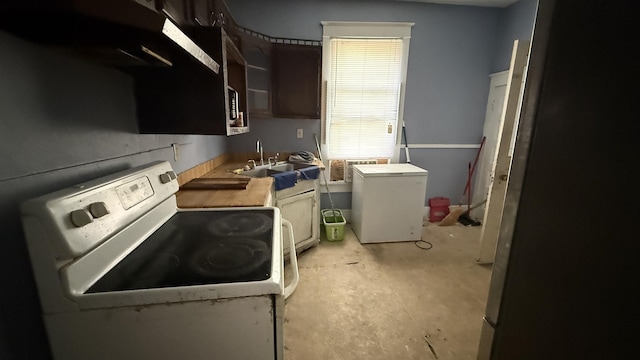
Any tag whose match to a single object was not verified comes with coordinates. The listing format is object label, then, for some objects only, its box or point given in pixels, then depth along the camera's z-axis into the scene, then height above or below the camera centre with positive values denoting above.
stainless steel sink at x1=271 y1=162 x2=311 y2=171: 2.91 -0.49
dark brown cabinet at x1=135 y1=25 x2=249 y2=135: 1.26 +0.11
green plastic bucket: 2.91 -1.15
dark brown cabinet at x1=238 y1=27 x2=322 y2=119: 2.76 +0.47
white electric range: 0.64 -0.44
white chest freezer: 2.80 -0.83
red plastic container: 3.58 -1.10
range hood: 0.56 +0.22
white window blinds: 3.12 +0.33
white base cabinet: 2.37 -0.84
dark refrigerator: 0.41 -0.11
